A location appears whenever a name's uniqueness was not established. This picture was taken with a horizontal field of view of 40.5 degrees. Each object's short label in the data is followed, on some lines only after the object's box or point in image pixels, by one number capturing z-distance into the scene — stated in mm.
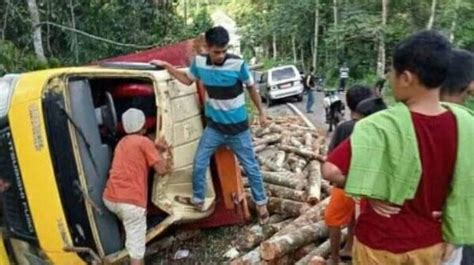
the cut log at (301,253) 4980
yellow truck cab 4535
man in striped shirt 5445
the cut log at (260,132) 12832
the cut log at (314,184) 6164
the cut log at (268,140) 11391
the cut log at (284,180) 6887
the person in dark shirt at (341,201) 4223
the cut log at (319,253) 4633
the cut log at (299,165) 8711
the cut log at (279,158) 9254
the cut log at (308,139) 11914
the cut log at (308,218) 5387
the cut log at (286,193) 6380
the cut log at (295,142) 11430
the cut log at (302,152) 8372
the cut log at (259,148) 10906
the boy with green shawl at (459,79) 3119
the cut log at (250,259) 4996
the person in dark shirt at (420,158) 2334
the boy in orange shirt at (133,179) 4723
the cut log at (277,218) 6114
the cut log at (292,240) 4711
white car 26609
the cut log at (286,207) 6052
